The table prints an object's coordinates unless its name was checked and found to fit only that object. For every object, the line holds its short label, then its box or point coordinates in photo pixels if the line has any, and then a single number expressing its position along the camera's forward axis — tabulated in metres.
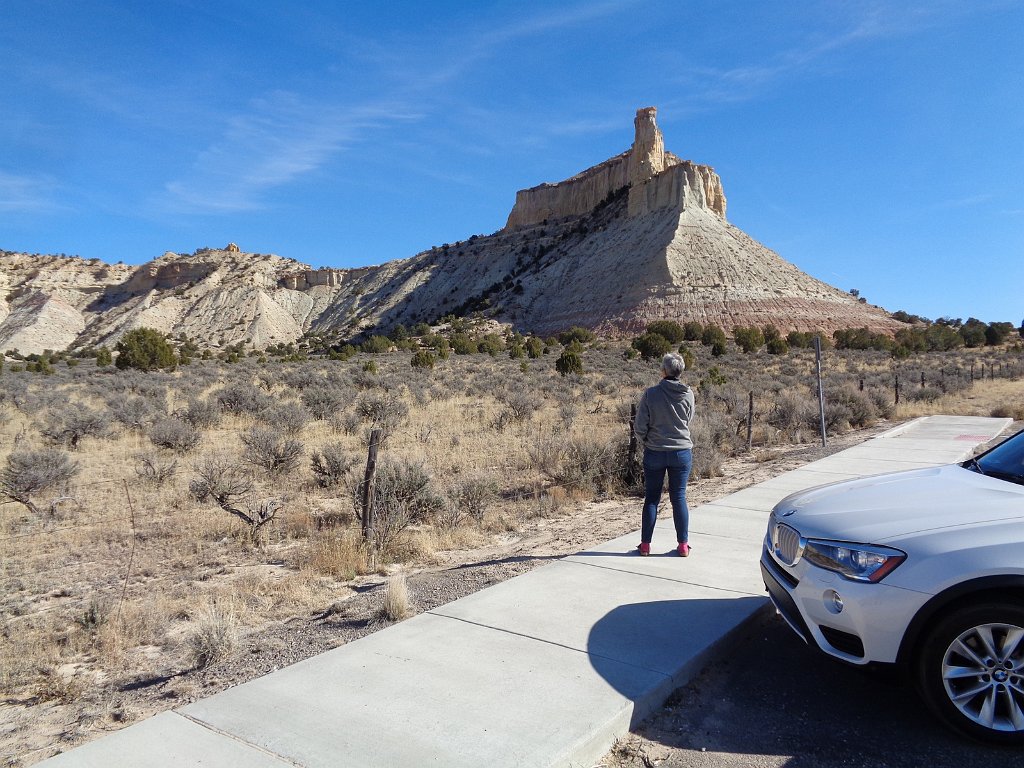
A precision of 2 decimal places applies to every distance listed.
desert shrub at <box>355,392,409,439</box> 15.18
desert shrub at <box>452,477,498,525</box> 8.76
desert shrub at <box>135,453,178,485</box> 10.25
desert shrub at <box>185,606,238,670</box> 4.59
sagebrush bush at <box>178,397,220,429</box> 15.94
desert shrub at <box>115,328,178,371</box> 37.75
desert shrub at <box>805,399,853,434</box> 16.45
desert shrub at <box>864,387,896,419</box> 19.00
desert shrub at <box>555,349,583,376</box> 31.44
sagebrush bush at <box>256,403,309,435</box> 14.70
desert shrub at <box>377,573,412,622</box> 5.14
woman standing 6.18
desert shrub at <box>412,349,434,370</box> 35.78
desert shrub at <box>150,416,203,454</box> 12.81
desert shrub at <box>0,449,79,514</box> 9.38
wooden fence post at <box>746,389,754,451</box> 13.92
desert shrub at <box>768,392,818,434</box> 16.36
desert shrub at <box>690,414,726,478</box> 11.34
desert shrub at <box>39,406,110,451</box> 13.77
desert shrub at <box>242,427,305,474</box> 10.98
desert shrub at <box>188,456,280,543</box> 7.89
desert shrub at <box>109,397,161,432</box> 15.69
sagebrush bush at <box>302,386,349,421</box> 17.44
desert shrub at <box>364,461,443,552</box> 7.91
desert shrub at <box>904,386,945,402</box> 21.70
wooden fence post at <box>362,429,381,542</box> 7.19
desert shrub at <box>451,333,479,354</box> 49.81
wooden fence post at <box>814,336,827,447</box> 13.41
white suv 3.22
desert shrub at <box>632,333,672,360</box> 44.53
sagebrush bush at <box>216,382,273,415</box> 18.17
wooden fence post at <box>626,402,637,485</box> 10.67
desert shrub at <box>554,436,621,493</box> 10.40
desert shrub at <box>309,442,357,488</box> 10.38
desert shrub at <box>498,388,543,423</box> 16.75
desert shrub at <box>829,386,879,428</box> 17.61
